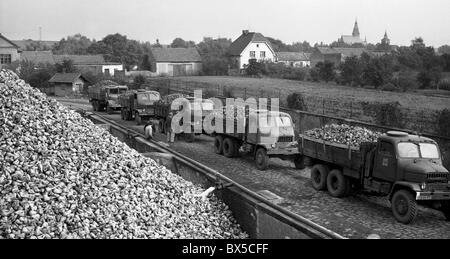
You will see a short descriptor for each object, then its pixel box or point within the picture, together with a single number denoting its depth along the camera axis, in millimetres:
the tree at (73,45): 111462
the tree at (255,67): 69000
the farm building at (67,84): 48094
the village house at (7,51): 62969
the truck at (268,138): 16688
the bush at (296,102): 26453
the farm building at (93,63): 74188
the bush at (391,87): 41222
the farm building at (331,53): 94475
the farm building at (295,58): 91562
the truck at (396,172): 11195
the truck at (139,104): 26766
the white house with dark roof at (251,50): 78125
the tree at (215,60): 75125
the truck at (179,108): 22225
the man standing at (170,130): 22547
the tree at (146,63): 82875
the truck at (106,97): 32469
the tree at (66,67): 55016
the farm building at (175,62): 76250
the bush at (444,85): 42031
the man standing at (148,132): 18359
